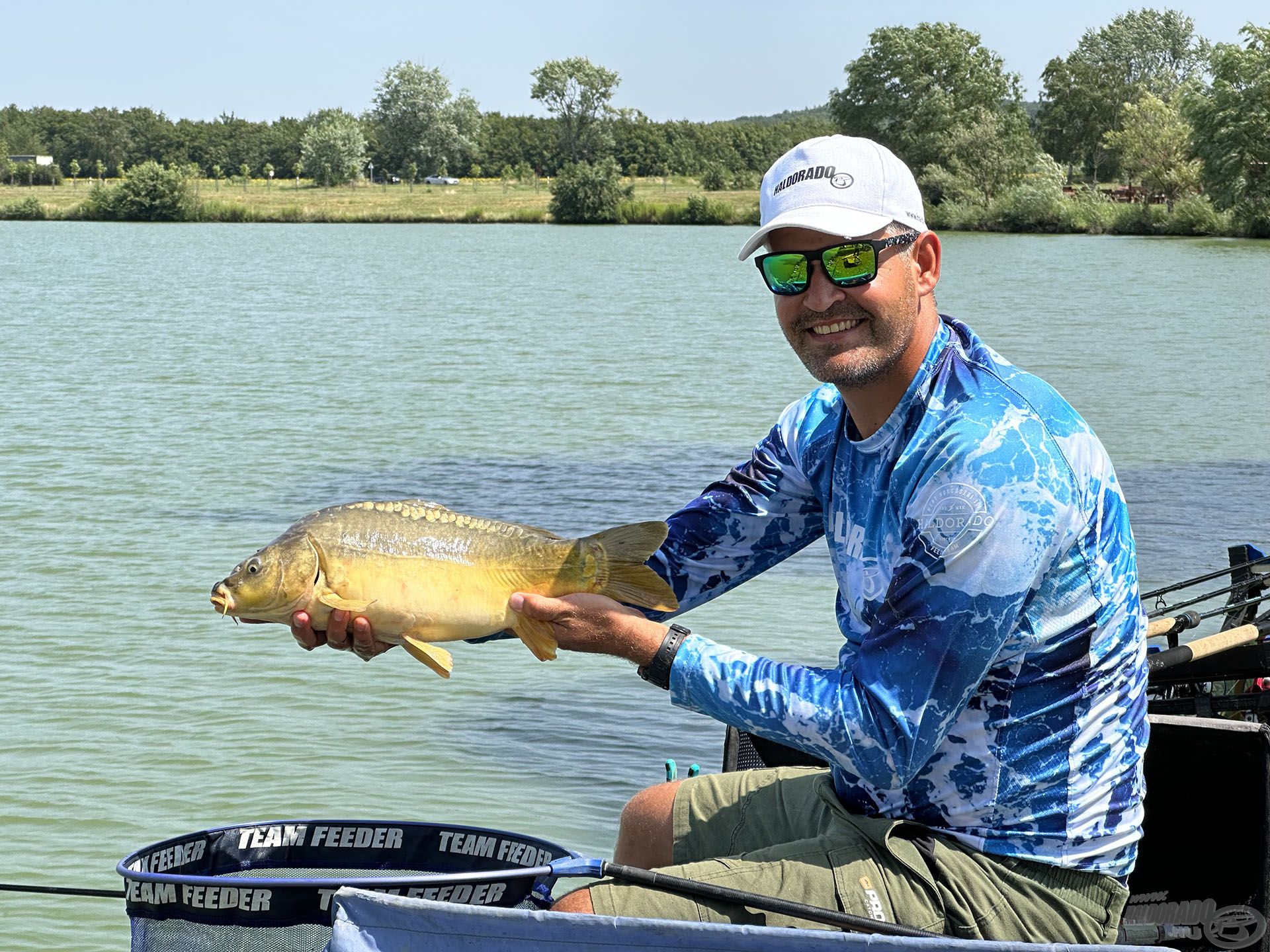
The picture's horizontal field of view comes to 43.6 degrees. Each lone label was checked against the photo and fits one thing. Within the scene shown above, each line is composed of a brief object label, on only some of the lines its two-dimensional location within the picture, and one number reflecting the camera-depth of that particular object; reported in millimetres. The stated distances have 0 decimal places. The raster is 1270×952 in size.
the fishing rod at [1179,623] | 5191
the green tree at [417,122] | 126750
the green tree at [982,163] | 77000
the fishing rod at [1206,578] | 5621
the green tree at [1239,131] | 61094
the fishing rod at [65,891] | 3158
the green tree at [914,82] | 88375
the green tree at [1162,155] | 70500
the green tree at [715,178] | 105250
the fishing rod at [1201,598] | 5587
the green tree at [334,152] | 110688
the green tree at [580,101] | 119375
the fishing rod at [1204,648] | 4617
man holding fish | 2643
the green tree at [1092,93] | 111312
